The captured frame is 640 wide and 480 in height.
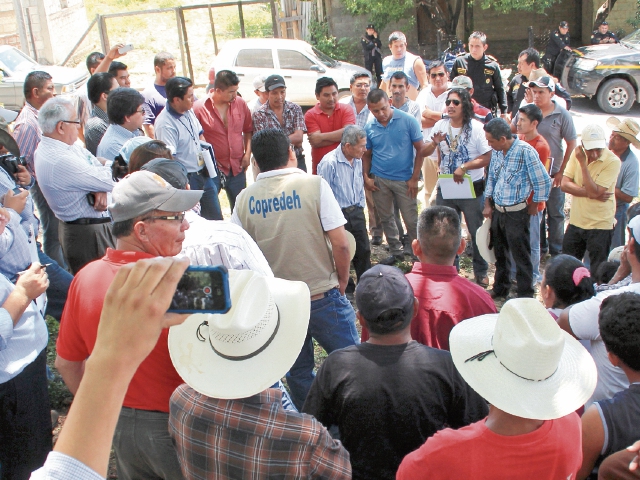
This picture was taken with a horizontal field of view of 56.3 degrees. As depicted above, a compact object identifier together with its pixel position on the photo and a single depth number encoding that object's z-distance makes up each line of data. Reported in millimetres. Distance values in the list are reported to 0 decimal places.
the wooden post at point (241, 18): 16798
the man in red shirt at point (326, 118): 6430
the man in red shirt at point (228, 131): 6316
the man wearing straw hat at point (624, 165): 5207
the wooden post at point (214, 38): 16547
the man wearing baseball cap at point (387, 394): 2336
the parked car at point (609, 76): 12016
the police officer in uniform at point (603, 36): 14174
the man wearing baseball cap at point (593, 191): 5059
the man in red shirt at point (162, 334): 2428
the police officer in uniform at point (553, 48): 13127
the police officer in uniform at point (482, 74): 8648
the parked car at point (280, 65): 13711
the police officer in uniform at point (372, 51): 15336
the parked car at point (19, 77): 12805
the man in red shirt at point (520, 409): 1883
